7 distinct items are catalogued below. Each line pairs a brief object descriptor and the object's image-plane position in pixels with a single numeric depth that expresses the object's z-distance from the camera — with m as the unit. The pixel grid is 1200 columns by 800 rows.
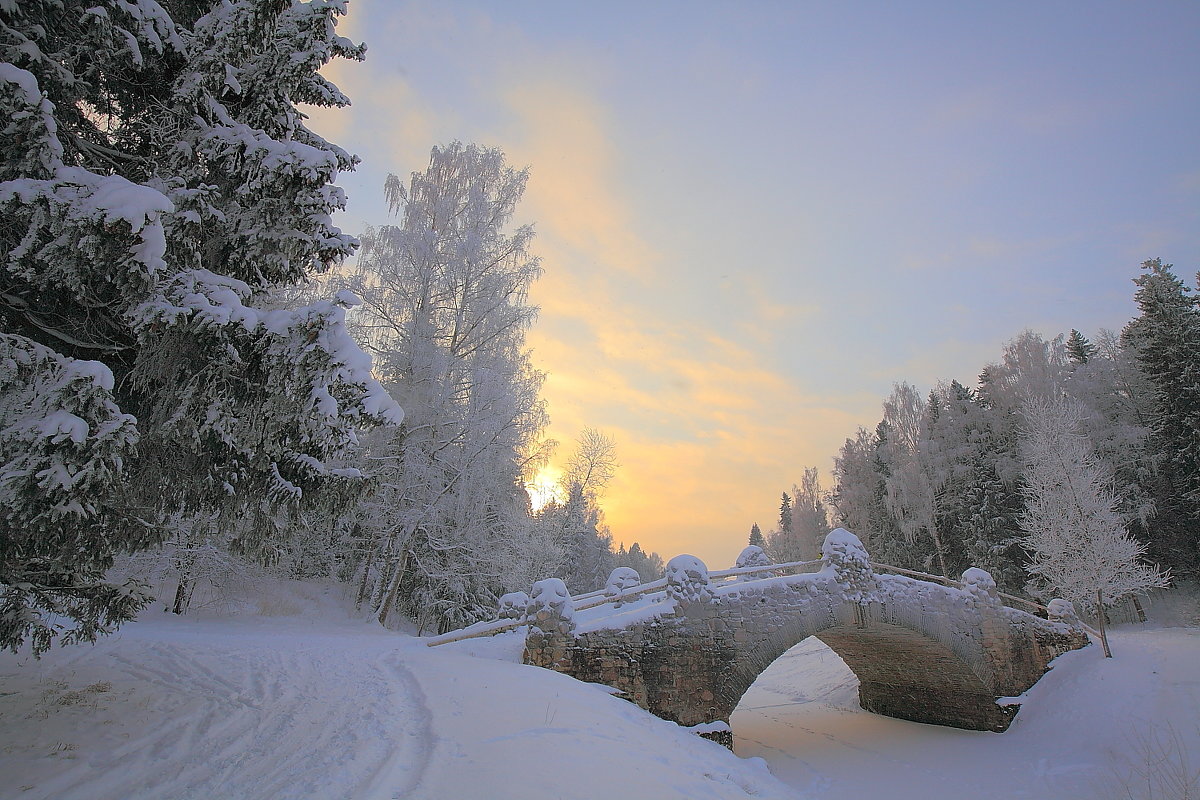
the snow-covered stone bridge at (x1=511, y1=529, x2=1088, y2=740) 9.83
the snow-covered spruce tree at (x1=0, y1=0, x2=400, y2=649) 3.25
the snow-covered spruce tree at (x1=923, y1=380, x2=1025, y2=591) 25.12
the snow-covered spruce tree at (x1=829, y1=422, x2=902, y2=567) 32.75
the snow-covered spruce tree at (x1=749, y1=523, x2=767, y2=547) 66.94
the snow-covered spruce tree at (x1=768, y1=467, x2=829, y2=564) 43.72
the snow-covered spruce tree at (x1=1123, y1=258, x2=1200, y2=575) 19.75
